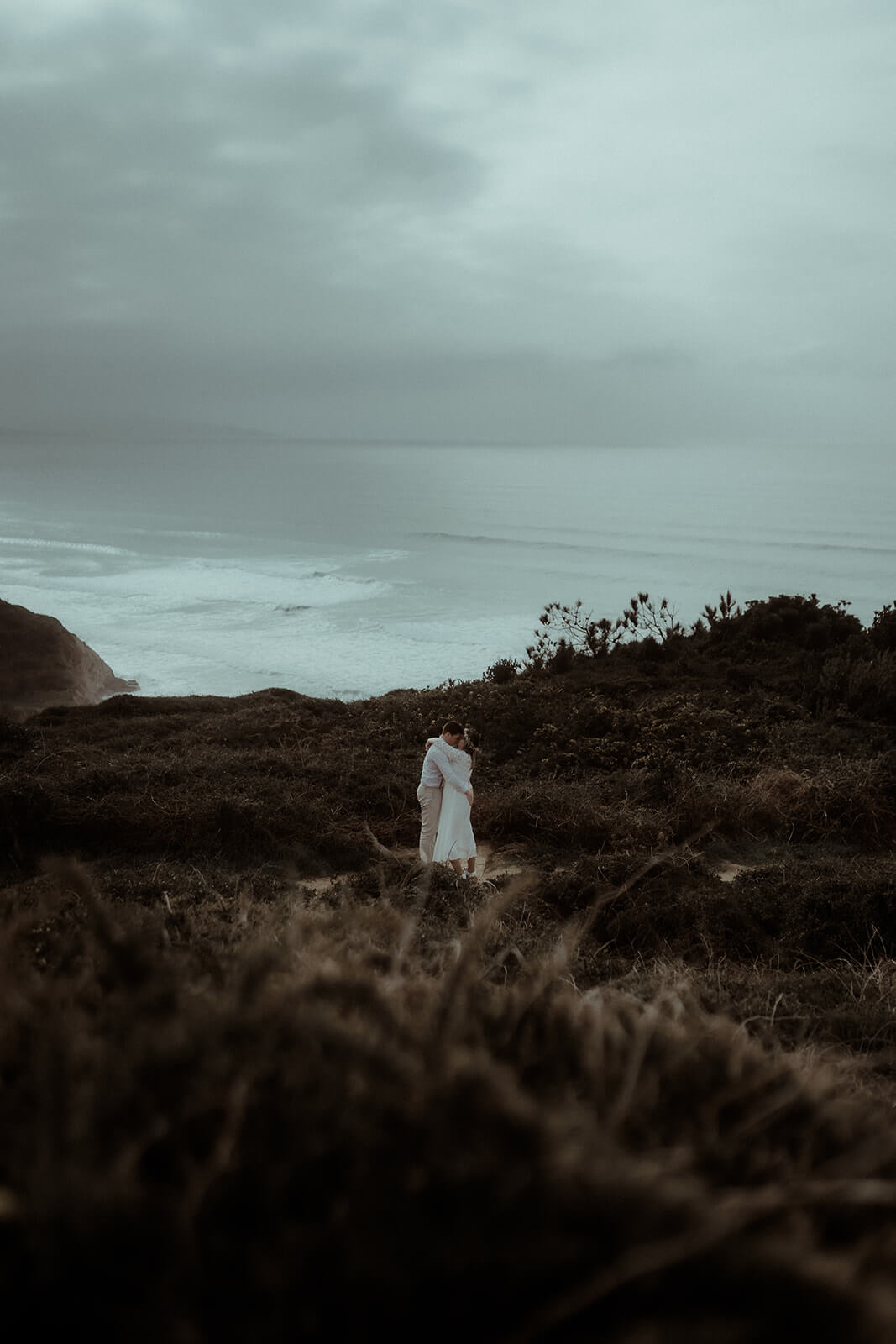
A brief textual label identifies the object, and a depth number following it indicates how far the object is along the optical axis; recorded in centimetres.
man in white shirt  959
